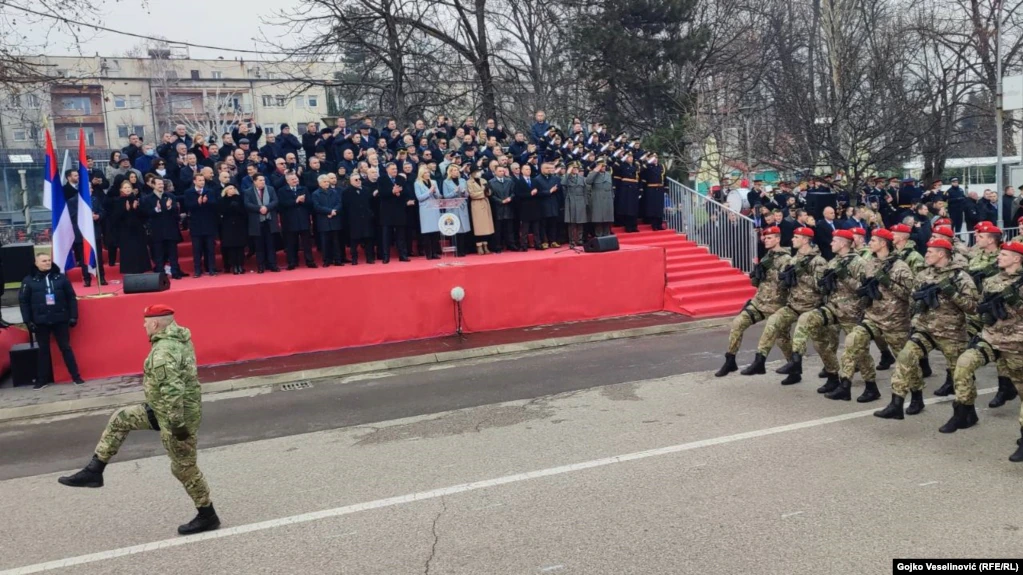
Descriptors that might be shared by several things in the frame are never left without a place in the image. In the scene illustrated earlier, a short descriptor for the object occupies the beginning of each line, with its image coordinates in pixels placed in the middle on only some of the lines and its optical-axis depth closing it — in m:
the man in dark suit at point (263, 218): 13.67
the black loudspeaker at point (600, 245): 15.10
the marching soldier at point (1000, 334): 6.84
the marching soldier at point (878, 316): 8.19
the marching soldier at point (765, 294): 9.36
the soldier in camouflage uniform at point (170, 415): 5.50
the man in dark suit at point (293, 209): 13.95
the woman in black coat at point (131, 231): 13.14
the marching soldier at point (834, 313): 8.67
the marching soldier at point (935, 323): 7.52
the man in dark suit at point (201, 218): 13.27
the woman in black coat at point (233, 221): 13.56
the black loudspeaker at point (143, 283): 11.92
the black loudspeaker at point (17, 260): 13.95
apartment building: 60.53
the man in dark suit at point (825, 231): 16.84
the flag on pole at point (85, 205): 12.02
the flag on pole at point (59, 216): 11.87
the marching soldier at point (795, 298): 9.04
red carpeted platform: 11.91
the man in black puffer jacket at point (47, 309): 10.93
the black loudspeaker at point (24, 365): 11.35
